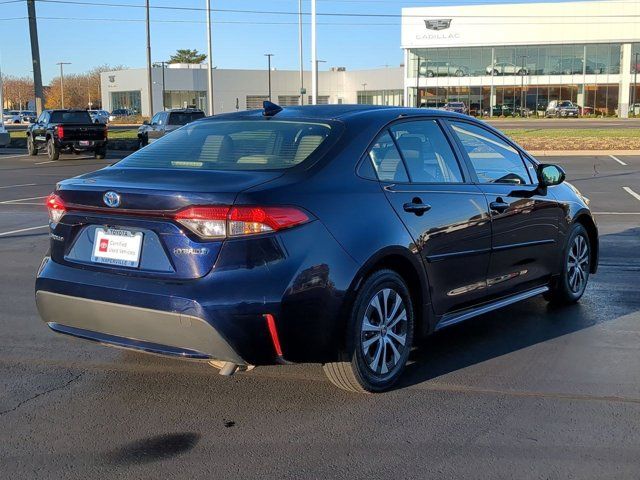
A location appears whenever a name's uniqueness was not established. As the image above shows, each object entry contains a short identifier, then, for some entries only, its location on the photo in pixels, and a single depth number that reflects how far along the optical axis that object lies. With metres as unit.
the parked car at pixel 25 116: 89.56
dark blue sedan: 3.88
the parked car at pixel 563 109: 72.19
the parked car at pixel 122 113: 93.89
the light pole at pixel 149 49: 37.88
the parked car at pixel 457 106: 63.76
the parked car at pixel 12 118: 87.61
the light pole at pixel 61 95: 105.89
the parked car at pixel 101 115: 68.75
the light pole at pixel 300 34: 43.12
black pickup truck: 27.12
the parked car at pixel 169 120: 25.05
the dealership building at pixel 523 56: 76.81
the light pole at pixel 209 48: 35.71
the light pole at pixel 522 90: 78.94
